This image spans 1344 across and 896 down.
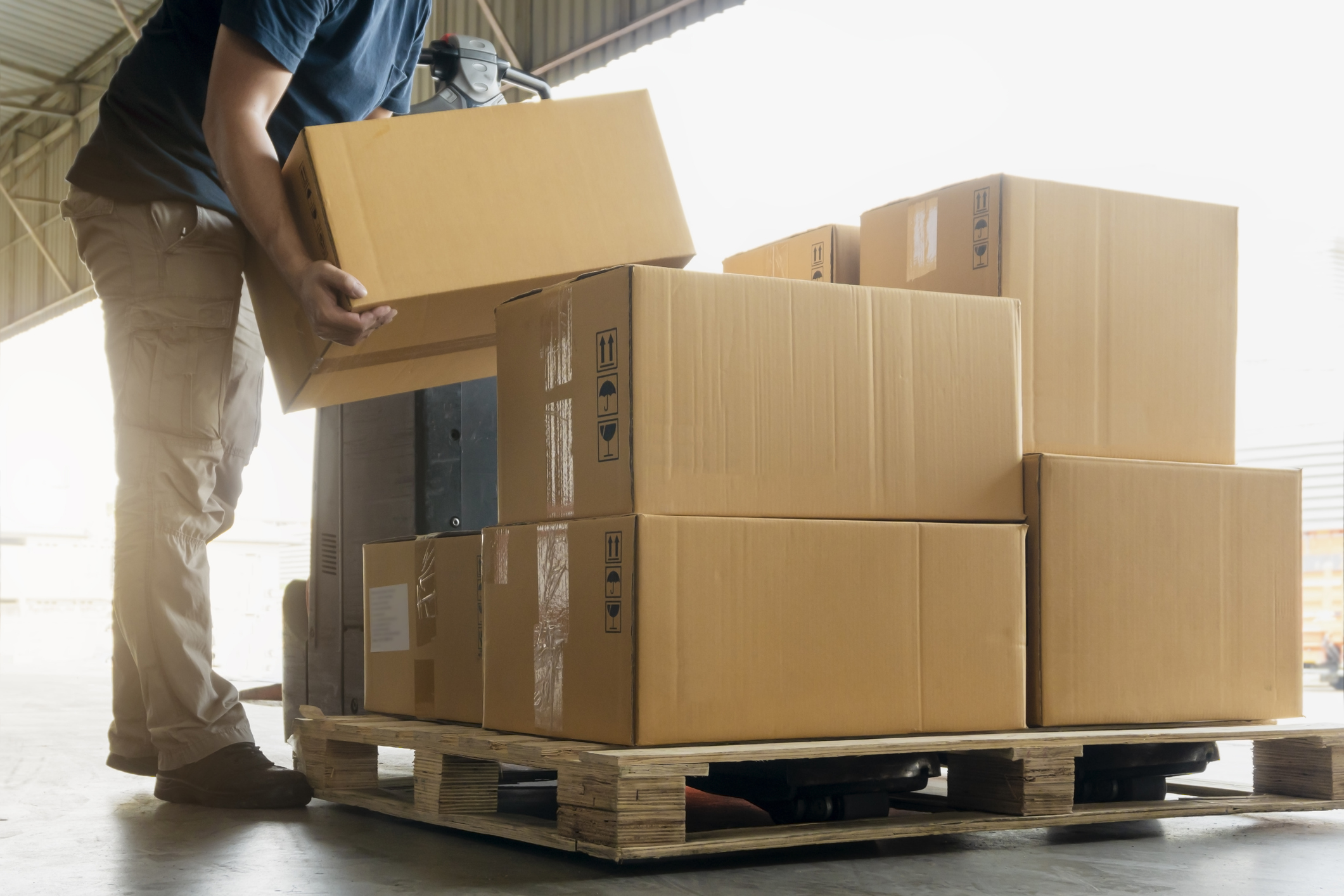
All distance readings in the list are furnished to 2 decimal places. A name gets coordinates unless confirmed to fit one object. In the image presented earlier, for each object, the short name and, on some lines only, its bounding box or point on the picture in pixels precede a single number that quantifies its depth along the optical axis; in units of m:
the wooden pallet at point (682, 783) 1.59
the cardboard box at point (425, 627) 2.23
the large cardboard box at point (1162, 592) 2.02
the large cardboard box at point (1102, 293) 2.14
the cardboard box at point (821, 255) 2.60
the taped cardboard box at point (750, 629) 1.71
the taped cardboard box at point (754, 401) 1.76
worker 2.20
